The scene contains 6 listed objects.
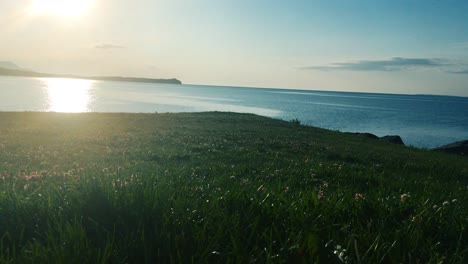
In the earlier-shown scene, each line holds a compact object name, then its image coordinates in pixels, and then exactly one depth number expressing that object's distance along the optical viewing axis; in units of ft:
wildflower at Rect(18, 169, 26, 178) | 21.99
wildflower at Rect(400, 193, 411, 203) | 14.35
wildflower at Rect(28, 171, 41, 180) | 21.01
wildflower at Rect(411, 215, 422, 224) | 11.59
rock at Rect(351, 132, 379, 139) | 156.67
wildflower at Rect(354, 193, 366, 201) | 14.53
